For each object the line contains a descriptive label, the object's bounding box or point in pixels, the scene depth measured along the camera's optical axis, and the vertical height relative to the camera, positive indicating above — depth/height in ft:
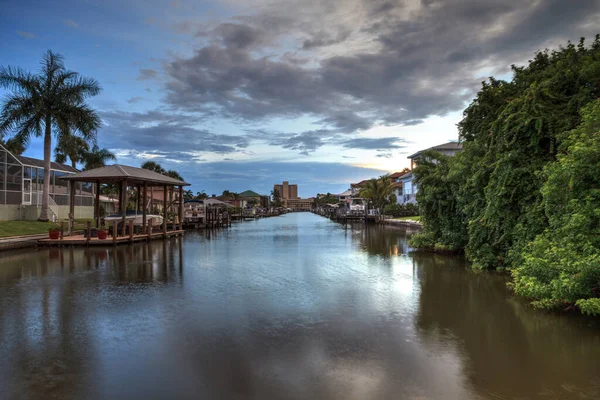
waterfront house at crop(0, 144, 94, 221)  100.73 +6.03
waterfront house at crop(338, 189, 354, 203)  373.89 +14.91
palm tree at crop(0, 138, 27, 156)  97.94 +17.60
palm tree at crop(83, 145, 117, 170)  176.82 +23.60
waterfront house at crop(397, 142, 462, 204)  212.23 +16.14
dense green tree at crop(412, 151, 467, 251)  61.62 +0.34
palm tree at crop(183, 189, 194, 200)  358.14 +15.54
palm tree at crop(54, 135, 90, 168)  105.29 +24.88
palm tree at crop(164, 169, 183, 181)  230.27 +21.73
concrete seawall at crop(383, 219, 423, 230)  140.46 -5.55
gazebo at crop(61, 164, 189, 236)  84.89 +7.22
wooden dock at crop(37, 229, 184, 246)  77.82 -5.78
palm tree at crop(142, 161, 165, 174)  209.15 +23.76
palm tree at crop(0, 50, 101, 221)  97.76 +25.83
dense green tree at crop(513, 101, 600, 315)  26.58 -2.08
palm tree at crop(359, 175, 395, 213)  213.66 +10.49
